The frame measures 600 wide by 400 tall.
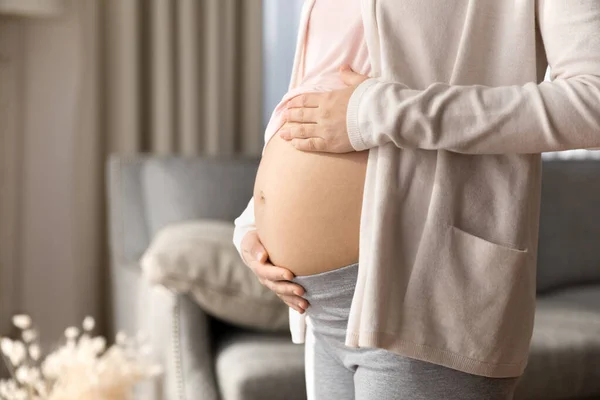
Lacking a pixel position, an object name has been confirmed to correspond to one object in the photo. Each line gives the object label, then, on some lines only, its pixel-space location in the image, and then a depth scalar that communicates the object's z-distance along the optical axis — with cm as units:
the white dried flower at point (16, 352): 267
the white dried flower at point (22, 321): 268
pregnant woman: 190
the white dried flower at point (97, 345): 280
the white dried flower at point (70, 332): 279
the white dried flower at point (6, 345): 266
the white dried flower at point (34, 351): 270
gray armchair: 325
